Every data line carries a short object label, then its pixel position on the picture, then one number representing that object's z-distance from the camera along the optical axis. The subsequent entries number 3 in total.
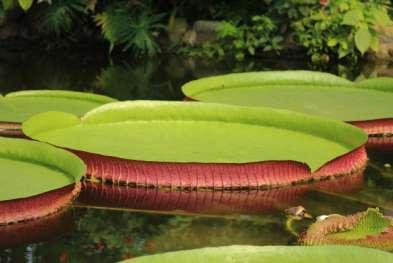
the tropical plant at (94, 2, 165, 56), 14.34
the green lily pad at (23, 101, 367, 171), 6.68
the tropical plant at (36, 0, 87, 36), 14.82
